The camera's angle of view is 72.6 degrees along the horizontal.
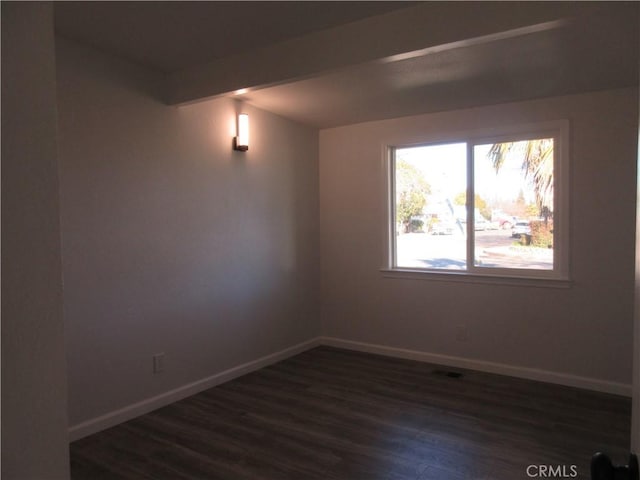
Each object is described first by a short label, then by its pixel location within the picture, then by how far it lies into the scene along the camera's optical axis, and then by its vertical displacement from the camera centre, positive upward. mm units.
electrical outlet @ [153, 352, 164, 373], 3131 -968
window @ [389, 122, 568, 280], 3615 +177
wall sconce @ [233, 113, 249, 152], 3691 +795
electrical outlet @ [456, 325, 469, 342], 3975 -996
